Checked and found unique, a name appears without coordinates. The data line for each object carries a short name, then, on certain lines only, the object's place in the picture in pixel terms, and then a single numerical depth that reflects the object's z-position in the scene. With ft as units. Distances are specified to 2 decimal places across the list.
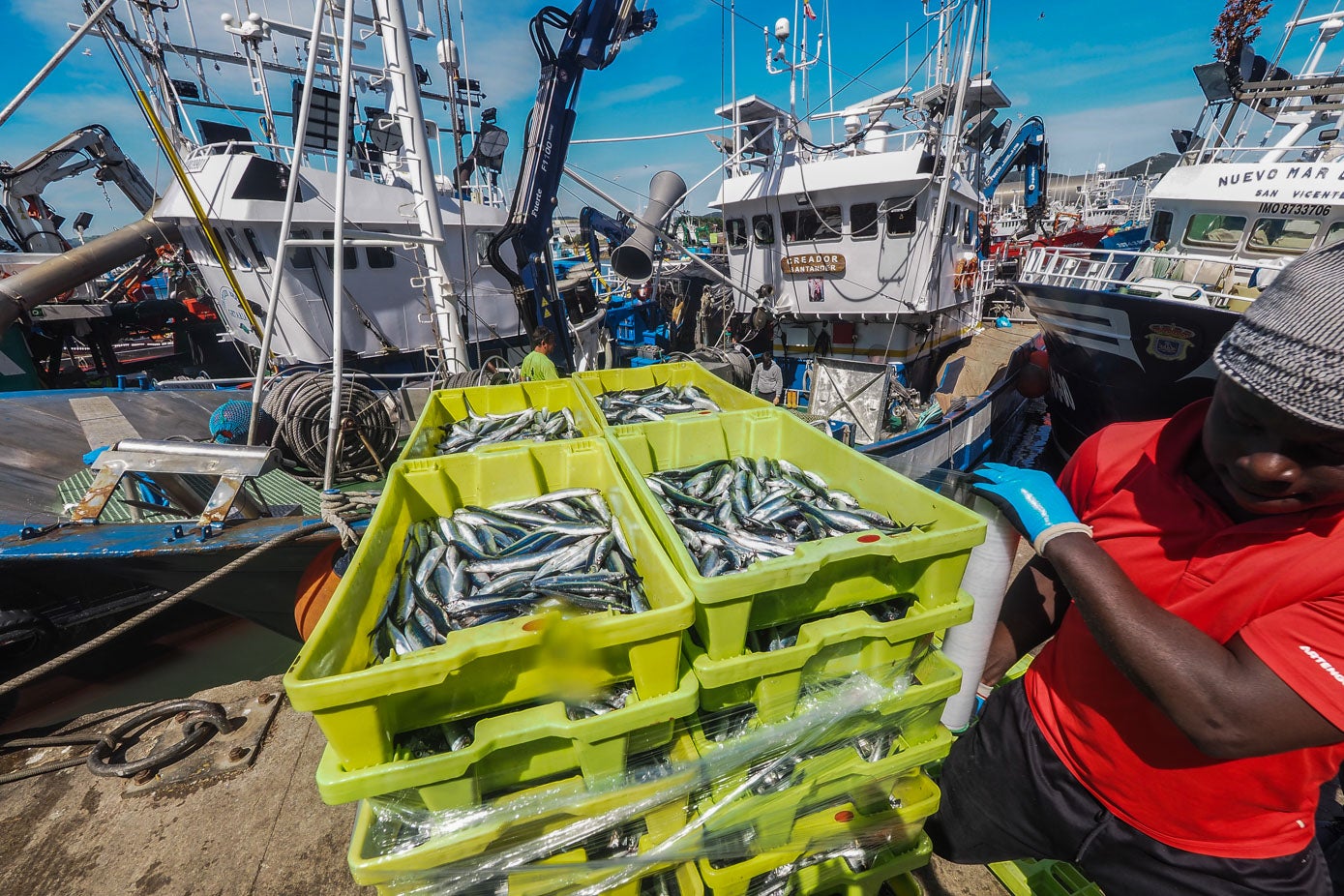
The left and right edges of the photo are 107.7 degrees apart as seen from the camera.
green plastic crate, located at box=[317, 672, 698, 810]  4.36
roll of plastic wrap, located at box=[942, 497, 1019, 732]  6.48
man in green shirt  19.43
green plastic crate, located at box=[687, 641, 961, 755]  5.94
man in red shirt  3.71
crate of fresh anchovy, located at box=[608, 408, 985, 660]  5.38
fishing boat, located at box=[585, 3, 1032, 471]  27.63
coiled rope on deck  19.95
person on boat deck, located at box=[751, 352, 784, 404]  31.96
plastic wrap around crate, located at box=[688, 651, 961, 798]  6.04
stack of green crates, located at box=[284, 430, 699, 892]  4.31
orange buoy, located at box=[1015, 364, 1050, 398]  33.63
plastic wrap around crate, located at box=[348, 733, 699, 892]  4.59
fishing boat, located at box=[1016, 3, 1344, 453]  20.80
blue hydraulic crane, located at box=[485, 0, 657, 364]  23.03
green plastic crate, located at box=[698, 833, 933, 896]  6.03
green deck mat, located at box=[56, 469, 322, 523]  16.21
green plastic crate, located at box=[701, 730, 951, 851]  5.94
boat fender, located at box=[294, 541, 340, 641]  12.60
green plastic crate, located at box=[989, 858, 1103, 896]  8.07
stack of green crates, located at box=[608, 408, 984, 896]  5.40
